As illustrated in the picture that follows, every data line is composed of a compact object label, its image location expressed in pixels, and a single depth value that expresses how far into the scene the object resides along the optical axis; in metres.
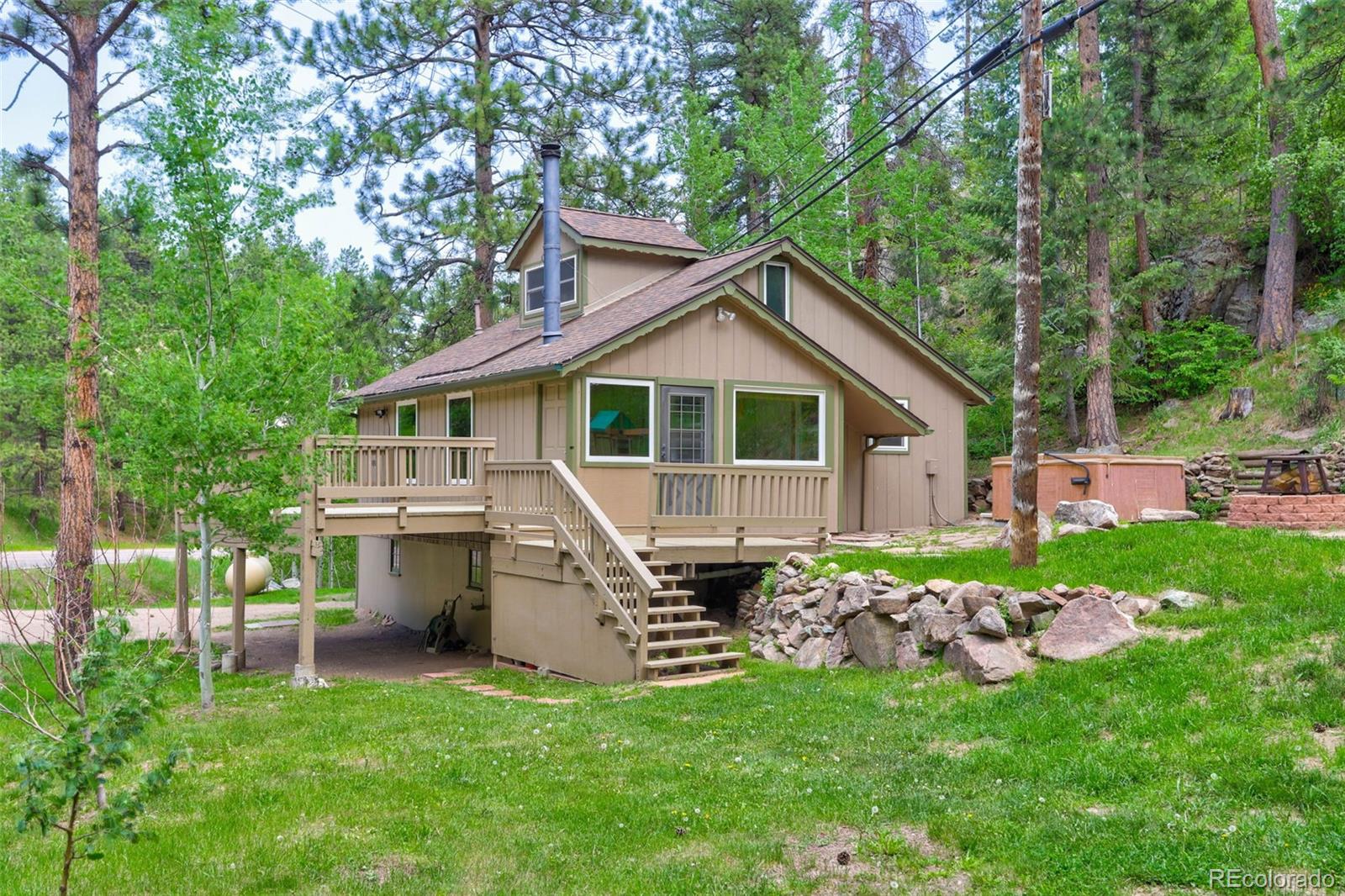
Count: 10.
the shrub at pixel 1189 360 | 22.02
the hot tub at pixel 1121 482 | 14.60
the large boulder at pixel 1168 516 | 13.11
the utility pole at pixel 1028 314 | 10.24
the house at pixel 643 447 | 12.47
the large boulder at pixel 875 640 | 9.89
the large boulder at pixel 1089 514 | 12.55
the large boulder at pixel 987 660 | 8.41
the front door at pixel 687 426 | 14.91
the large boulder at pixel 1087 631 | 8.33
